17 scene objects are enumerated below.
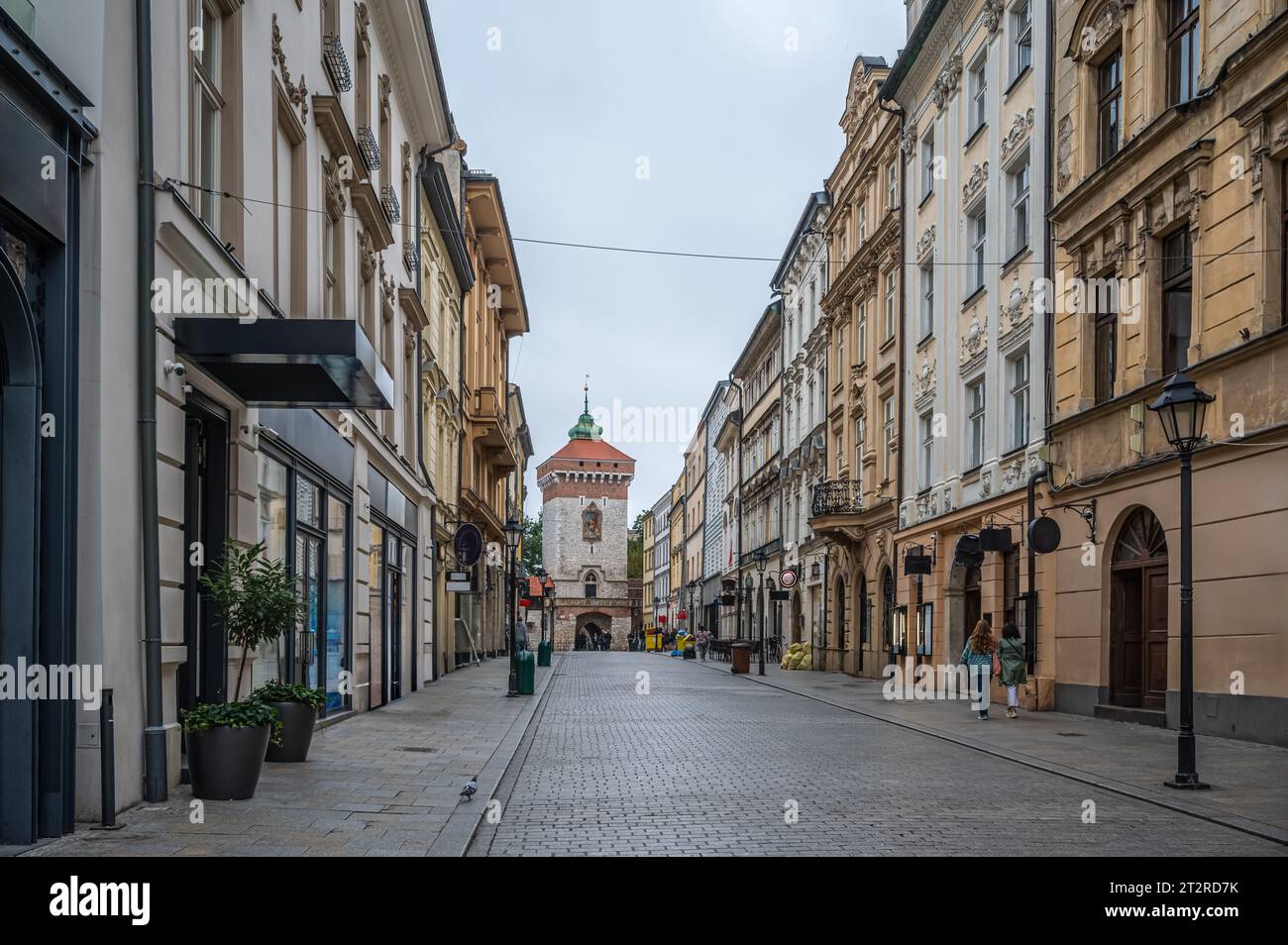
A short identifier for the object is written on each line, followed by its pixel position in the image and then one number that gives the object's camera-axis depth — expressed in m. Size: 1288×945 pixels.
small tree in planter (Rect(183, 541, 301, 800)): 9.49
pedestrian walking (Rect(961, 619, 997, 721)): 20.02
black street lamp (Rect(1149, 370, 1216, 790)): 11.26
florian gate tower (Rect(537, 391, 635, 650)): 109.12
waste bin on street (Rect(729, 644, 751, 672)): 38.31
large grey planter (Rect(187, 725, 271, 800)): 9.48
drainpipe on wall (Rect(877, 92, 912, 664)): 31.66
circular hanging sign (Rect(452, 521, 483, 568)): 29.95
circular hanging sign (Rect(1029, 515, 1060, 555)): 19.97
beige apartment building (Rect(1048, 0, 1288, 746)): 15.07
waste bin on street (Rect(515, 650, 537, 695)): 24.66
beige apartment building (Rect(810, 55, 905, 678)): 33.59
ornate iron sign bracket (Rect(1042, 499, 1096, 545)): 19.59
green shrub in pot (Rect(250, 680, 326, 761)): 12.02
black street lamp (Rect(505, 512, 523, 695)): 25.02
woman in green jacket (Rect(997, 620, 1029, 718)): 19.41
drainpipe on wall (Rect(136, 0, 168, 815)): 9.27
